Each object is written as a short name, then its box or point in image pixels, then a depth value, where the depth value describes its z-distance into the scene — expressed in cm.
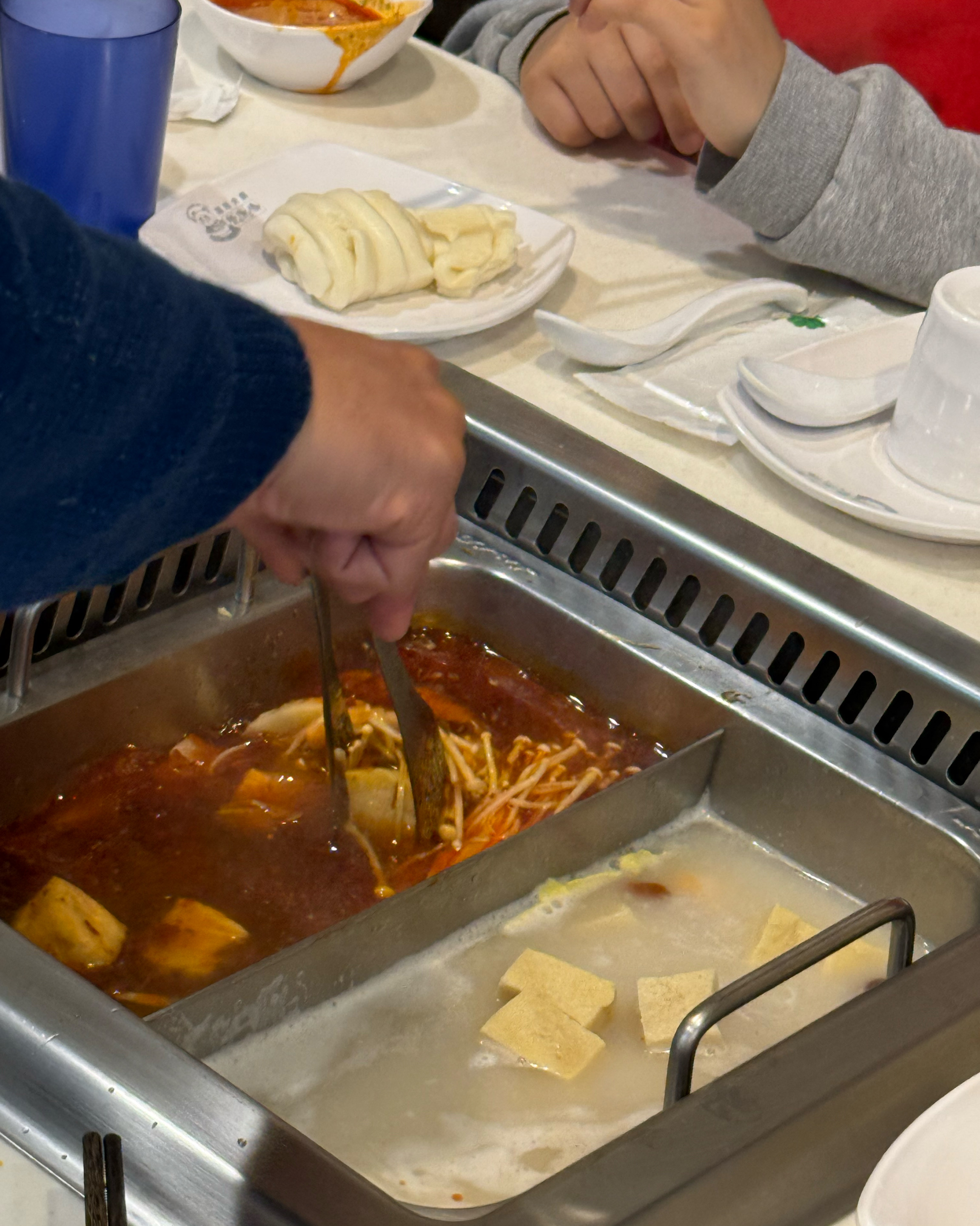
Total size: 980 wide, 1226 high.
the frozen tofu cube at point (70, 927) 117
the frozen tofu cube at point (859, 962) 120
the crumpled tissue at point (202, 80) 150
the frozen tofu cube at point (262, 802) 123
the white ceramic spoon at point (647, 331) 133
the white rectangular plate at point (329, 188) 135
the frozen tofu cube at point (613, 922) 121
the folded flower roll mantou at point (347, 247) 134
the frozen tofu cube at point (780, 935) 120
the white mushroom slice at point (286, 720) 126
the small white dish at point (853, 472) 127
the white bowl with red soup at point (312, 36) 150
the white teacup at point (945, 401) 125
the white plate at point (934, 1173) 100
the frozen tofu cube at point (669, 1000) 116
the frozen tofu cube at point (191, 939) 118
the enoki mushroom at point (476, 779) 124
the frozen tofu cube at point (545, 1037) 115
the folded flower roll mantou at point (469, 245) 137
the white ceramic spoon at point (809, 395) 130
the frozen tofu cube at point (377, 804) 124
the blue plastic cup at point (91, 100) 132
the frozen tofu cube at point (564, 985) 116
